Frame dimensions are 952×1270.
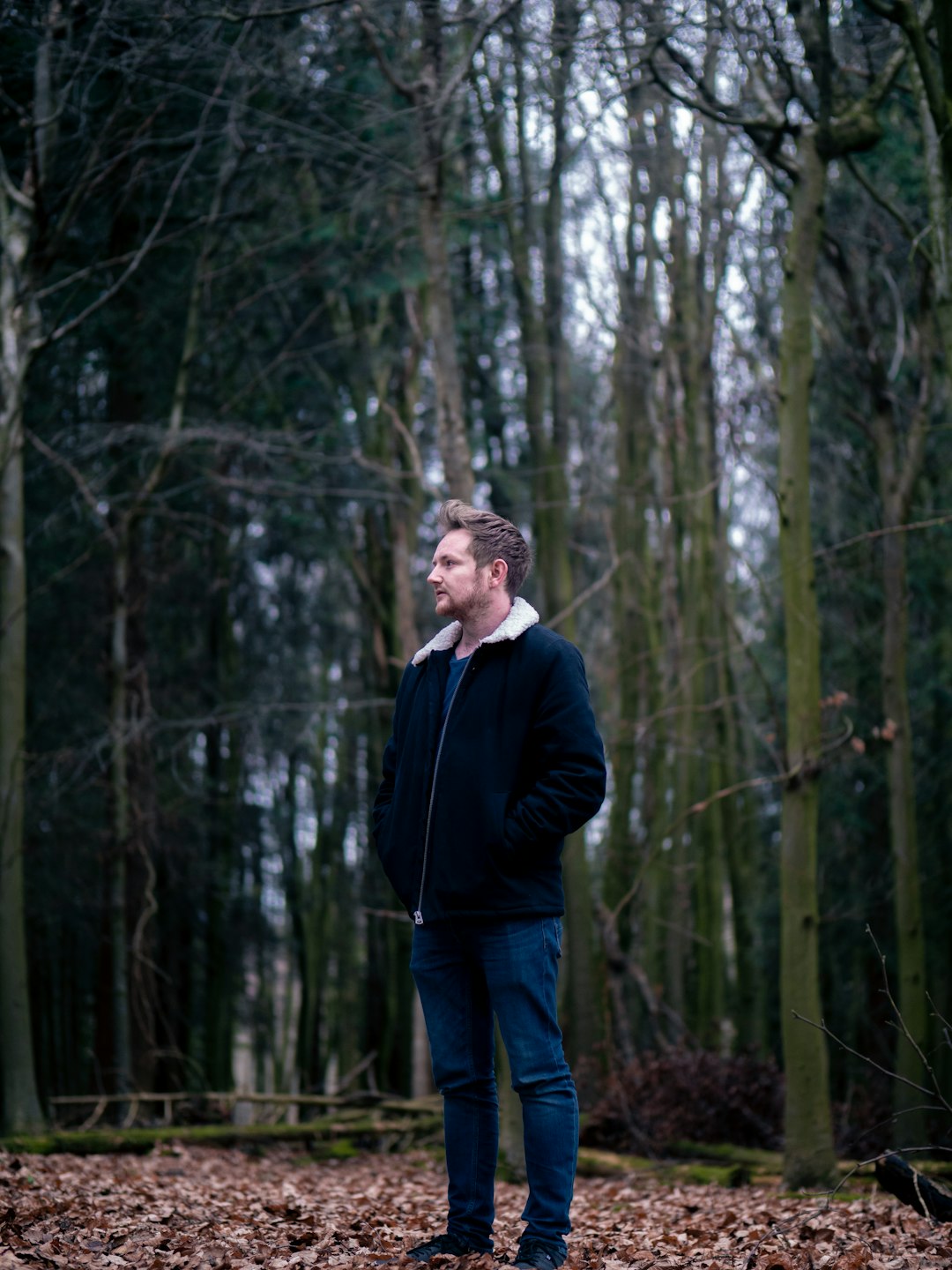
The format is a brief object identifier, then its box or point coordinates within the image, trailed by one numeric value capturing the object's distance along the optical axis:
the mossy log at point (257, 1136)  8.28
